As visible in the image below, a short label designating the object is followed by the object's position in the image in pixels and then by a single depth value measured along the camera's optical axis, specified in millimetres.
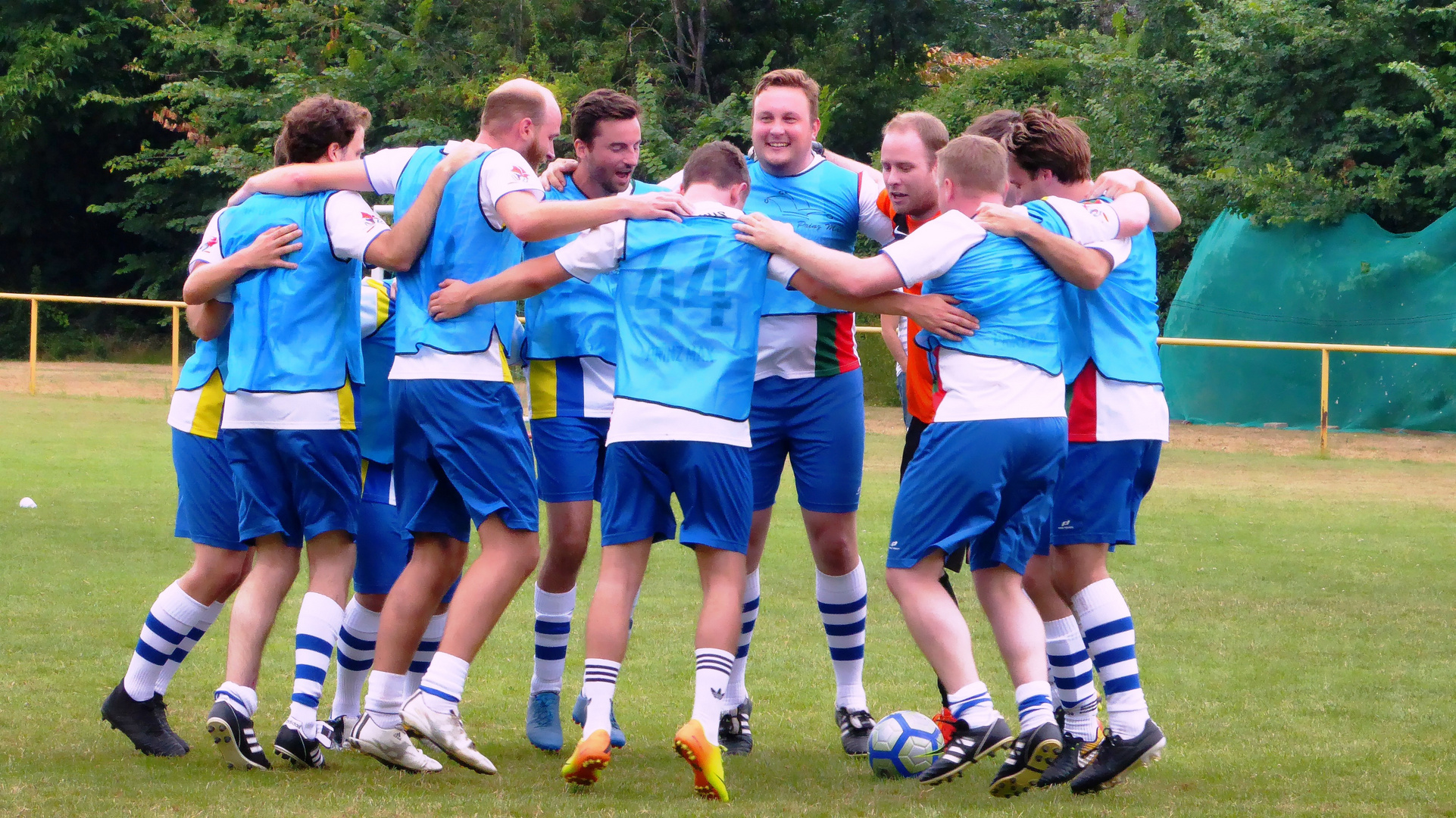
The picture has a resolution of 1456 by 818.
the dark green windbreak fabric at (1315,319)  35719
